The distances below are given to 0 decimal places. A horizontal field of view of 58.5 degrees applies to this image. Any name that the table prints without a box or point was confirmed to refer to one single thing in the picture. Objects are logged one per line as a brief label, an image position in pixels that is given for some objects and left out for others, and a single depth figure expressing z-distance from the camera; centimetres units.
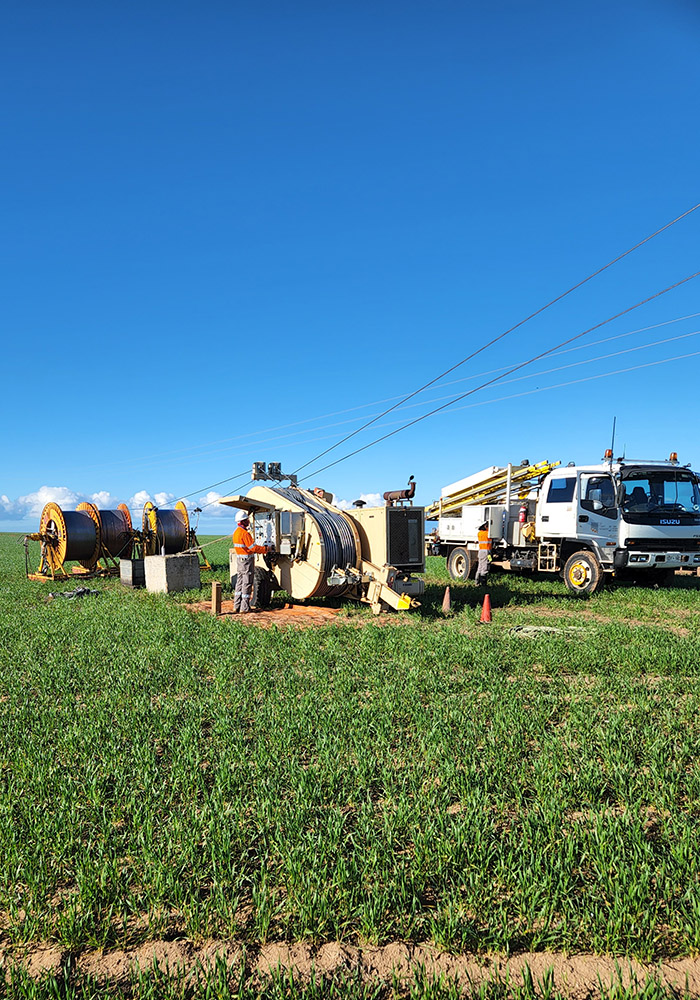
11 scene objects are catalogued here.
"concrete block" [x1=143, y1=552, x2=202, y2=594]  1719
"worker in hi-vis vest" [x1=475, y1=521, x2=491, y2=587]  1762
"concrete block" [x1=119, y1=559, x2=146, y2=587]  1920
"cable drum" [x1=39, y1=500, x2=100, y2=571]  2089
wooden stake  1334
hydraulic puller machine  1290
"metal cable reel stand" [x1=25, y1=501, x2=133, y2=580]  2098
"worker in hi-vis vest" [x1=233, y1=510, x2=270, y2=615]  1382
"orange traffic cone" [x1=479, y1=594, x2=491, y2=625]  1241
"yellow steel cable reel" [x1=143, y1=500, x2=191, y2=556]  2220
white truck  1548
